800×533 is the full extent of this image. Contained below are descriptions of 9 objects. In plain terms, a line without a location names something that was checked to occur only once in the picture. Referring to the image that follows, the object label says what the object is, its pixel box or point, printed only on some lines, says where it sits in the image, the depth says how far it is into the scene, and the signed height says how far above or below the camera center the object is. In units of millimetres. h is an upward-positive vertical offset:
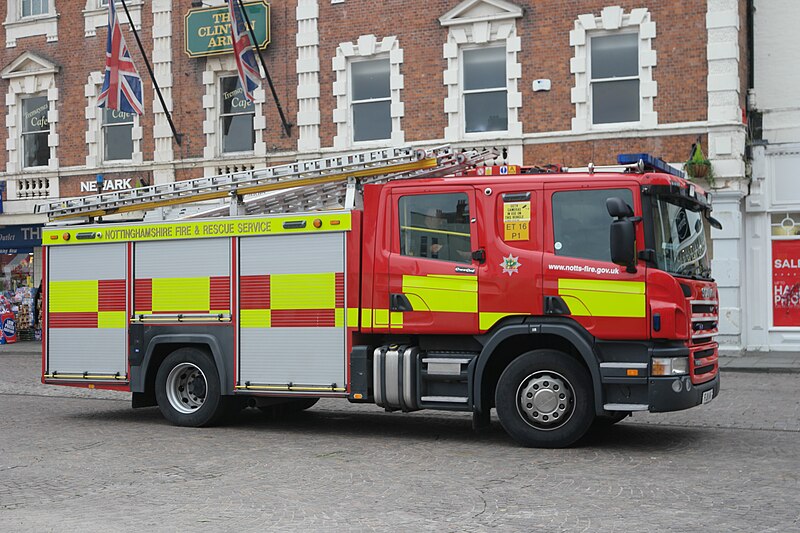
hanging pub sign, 23891 +5999
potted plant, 20156 +2254
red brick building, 20609 +4309
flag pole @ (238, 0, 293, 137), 22702 +4296
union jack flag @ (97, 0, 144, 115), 22656 +4584
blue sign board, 27594 +1367
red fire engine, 9562 -73
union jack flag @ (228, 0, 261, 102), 22312 +4955
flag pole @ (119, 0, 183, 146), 23902 +4401
